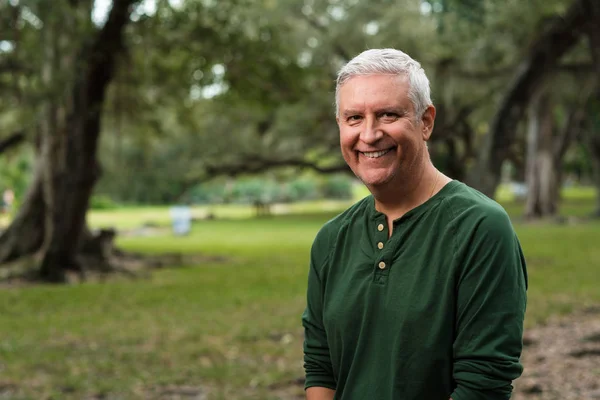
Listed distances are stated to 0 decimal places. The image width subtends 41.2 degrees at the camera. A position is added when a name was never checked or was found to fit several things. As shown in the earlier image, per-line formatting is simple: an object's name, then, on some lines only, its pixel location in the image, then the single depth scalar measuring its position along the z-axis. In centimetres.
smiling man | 199
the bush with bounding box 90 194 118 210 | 5516
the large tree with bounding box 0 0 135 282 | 1327
